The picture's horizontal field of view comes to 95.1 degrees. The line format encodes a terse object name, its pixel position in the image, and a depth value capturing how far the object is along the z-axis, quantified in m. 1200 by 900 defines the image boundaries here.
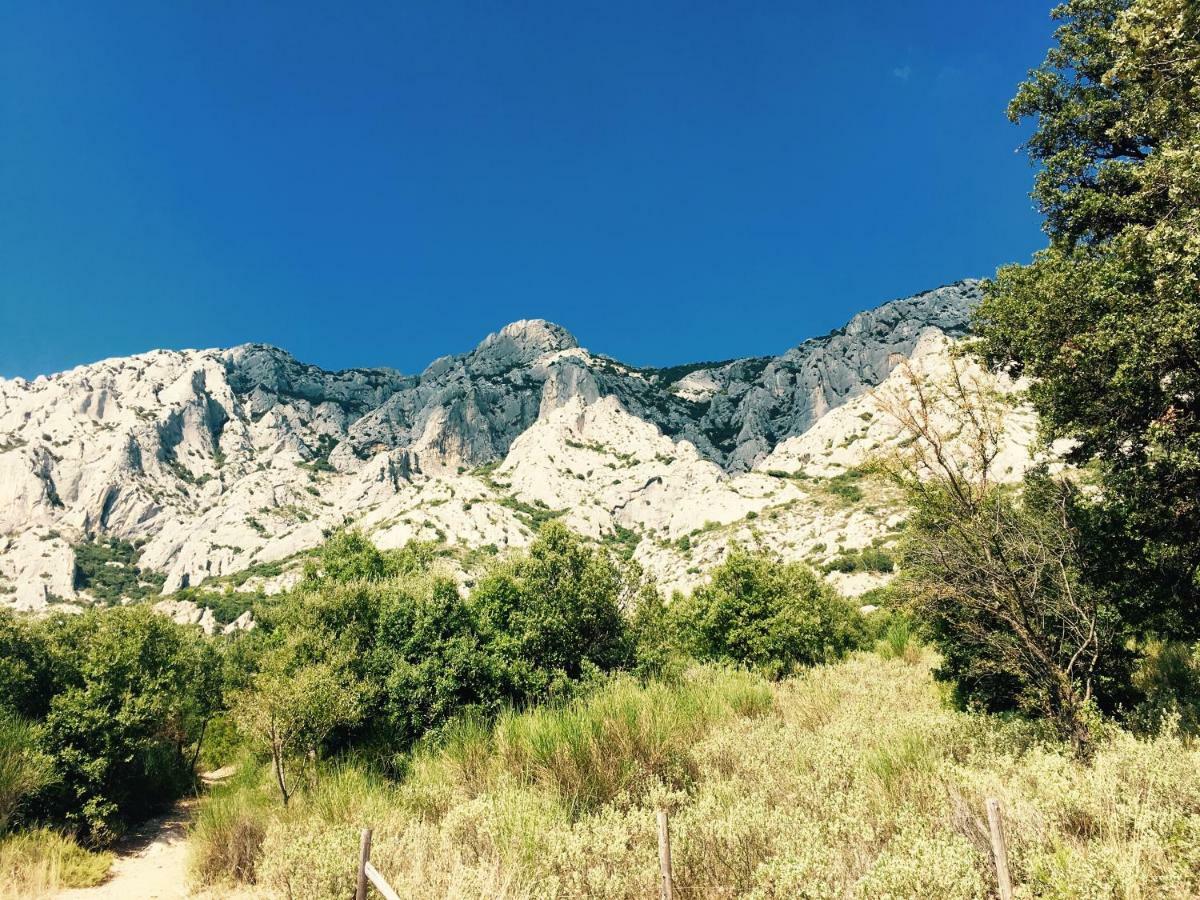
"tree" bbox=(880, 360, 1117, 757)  9.91
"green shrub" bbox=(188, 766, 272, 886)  12.64
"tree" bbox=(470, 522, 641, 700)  20.77
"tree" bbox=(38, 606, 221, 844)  18.27
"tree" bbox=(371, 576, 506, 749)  19.38
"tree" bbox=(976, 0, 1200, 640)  9.09
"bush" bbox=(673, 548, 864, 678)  34.22
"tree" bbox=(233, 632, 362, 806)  16.84
